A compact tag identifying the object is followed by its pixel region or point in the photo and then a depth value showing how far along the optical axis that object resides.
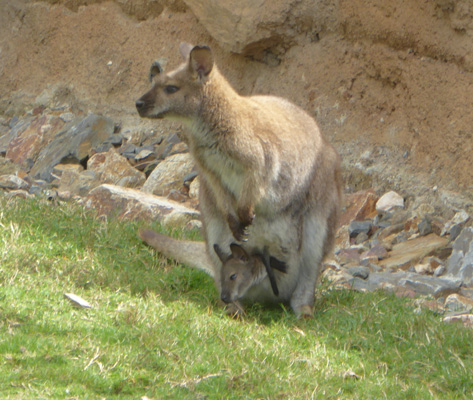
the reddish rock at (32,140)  21.80
